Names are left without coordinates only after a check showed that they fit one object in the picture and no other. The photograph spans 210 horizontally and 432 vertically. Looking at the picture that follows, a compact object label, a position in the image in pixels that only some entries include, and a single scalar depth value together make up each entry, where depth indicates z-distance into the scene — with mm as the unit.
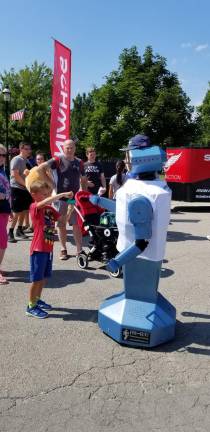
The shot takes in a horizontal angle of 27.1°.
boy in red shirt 4098
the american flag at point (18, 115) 21230
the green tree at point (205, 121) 40838
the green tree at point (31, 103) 36312
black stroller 6141
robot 3363
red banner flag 9492
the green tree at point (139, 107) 35594
